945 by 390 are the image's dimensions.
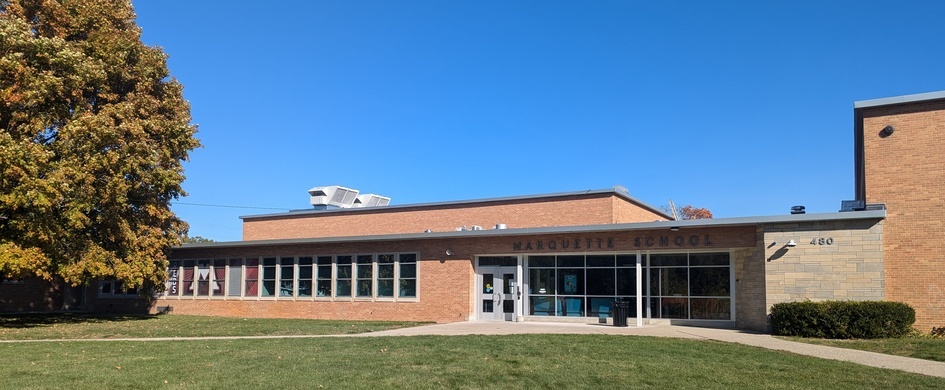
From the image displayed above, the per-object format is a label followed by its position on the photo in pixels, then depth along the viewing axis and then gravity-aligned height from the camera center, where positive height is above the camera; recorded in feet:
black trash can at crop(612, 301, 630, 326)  77.05 -6.34
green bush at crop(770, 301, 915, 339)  61.05 -5.57
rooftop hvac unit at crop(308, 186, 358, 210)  128.67 +9.69
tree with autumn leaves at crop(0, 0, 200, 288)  72.79 +11.79
